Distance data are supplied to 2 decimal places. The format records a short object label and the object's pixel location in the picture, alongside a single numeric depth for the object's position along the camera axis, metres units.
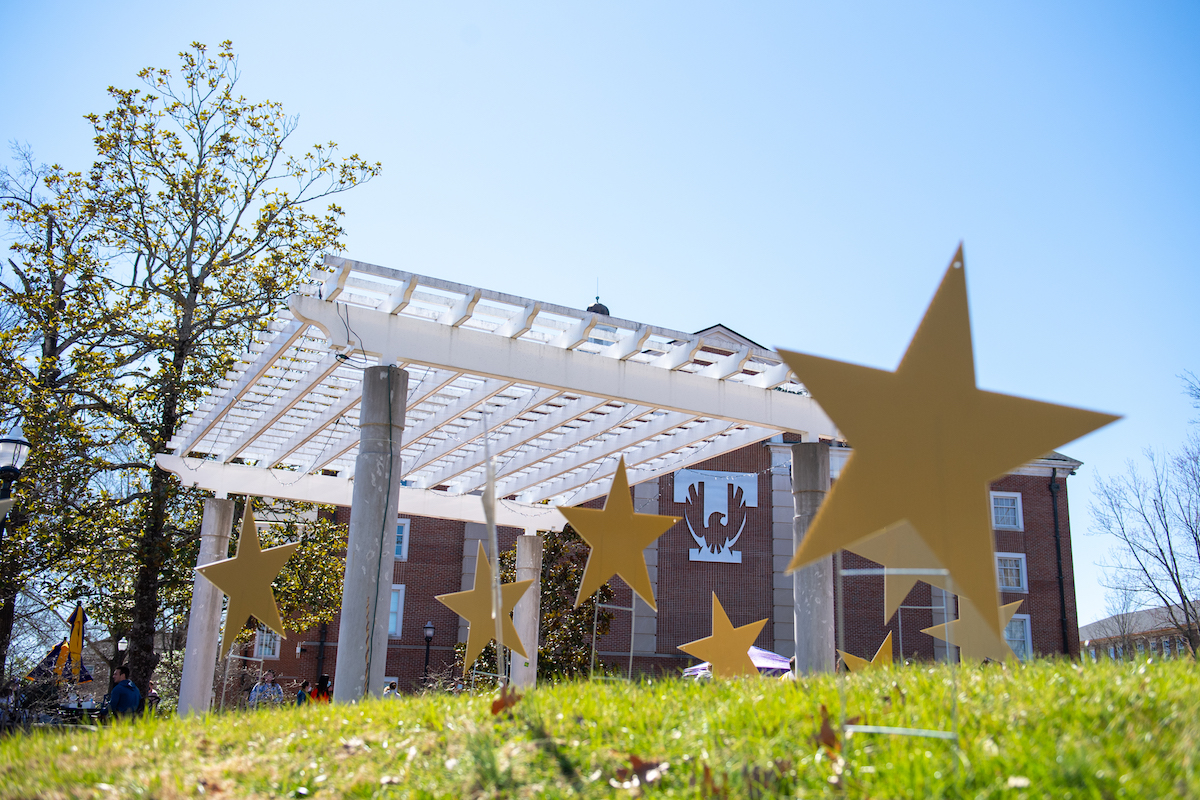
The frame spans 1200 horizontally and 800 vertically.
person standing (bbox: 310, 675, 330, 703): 12.72
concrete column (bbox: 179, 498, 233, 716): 14.10
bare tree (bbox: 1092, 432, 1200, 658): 25.16
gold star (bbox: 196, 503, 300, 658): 10.37
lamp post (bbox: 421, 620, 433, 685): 26.92
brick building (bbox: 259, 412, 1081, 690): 29.09
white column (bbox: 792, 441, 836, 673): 10.42
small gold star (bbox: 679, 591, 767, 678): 9.85
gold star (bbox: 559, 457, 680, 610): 8.56
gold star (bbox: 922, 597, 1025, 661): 9.03
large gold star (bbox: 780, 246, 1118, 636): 4.43
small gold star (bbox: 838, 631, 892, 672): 9.60
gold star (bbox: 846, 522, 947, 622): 8.88
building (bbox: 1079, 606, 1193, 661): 32.00
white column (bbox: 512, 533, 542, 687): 16.53
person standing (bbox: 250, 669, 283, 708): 17.73
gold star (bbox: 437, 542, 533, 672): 9.68
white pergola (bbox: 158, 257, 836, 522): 9.74
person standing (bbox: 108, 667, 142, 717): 11.12
